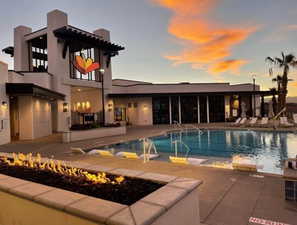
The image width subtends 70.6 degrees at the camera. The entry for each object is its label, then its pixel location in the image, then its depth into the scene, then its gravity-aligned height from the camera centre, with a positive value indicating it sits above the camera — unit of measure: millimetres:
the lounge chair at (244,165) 5184 -1384
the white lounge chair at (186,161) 6574 -1562
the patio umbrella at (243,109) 24269 +136
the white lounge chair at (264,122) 17225 -1032
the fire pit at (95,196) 1891 -941
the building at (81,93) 13414 +1848
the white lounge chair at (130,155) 7389 -1549
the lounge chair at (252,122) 17753 -1033
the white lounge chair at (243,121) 18233 -958
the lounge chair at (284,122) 16166 -1039
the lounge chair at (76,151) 8238 -1448
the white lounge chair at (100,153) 7912 -1503
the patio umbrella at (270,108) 25922 +176
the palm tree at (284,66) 21531 +4465
